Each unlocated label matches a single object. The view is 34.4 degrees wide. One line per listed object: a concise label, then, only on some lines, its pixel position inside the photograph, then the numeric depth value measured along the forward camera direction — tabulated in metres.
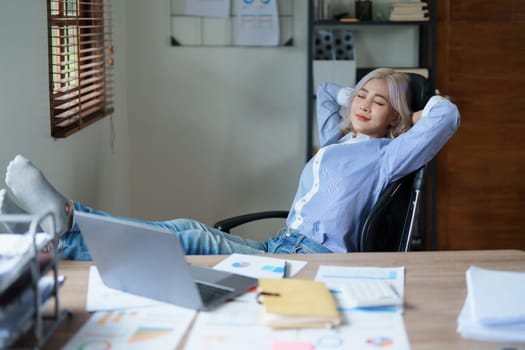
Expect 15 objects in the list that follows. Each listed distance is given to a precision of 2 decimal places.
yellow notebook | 1.66
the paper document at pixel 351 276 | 1.89
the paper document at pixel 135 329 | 1.58
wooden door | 4.31
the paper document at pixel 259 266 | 2.02
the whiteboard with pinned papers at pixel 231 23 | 4.50
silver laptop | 1.71
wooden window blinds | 3.21
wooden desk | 1.62
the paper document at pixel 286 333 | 1.57
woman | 2.76
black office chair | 2.75
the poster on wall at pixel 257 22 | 4.50
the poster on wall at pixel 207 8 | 4.51
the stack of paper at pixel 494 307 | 1.61
